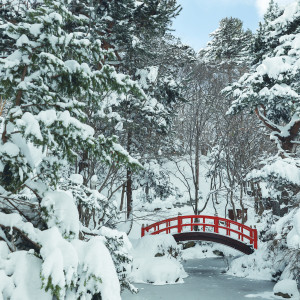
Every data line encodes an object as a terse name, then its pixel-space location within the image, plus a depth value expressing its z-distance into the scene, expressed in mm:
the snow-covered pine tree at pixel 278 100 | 10336
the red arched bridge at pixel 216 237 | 14695
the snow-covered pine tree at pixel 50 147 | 3070
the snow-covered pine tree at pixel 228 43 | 27734
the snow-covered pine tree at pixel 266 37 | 13336
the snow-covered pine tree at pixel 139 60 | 11305
